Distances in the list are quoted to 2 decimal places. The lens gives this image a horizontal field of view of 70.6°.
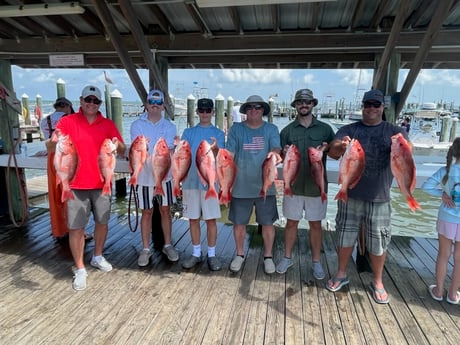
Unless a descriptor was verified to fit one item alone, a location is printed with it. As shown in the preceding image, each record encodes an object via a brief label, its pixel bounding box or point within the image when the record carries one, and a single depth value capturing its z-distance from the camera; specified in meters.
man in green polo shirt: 3.12
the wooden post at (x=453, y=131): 18.45
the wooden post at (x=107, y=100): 15.47
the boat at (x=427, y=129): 15.14
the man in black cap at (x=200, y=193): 3.26
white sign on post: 4.49
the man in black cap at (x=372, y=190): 2.80
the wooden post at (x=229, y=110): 19.72
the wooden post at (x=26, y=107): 20.00
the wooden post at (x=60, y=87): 16.06
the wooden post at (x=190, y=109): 15.90
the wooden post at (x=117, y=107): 11.53
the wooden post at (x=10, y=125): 4.67
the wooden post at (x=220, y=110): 16.94
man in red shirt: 3.03
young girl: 2.70
